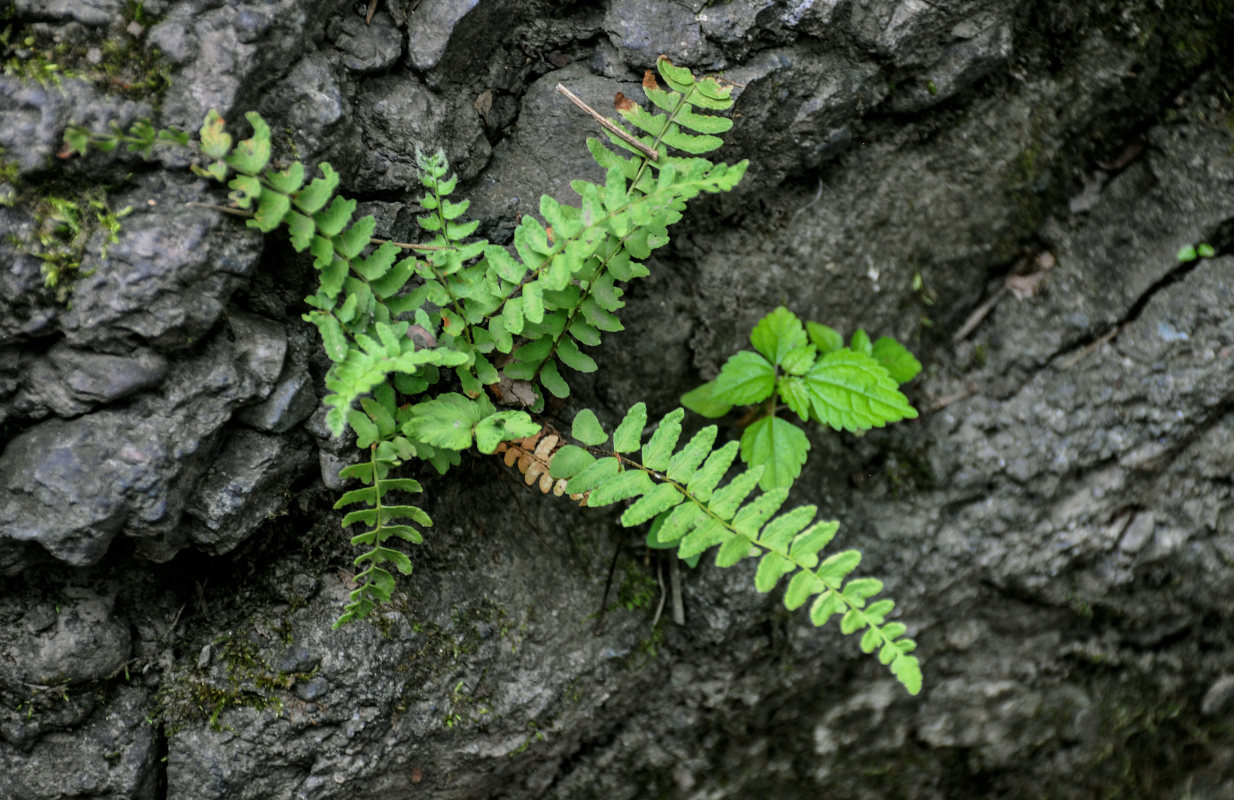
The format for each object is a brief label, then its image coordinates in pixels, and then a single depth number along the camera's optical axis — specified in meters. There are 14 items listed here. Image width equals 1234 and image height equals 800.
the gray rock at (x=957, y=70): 3.09
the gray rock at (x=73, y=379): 2.30
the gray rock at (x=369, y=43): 2.57
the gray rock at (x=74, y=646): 2.49
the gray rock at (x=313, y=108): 2.42
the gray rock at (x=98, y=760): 2.54
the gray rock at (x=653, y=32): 2.83
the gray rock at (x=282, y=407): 2.50
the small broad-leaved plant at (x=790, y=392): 2.87
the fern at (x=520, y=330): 2.31
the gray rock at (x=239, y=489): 2.48
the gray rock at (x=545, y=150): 2.87
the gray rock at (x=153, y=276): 2.26
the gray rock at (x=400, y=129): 2.65
